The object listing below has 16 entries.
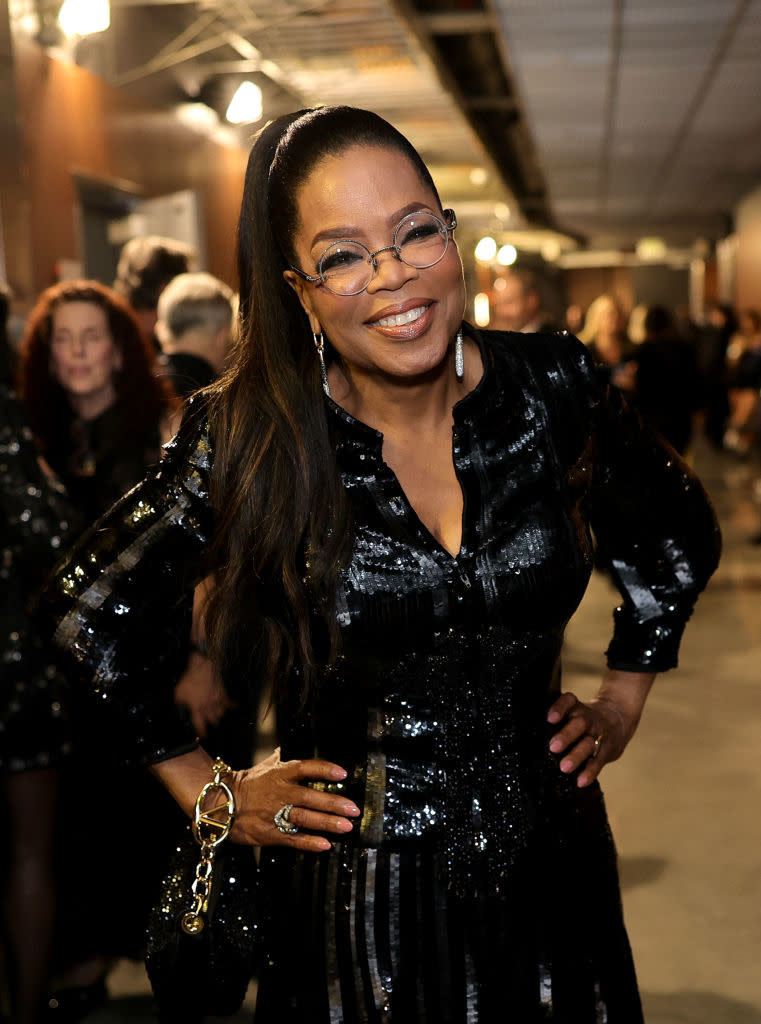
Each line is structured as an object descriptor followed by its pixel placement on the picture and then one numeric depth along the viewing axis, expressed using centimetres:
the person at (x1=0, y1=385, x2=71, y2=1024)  259
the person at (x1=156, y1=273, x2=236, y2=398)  371
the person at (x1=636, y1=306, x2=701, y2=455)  746
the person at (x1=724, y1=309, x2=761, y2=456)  979
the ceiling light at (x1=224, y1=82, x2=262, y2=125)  831
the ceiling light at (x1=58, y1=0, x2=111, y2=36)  576
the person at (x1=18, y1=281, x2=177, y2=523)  318
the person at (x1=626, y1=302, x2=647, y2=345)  802
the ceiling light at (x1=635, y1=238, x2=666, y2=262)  2636
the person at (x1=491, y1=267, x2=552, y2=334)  593
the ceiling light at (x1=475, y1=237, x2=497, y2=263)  1705
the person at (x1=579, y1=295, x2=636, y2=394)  892
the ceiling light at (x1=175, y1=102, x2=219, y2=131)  885
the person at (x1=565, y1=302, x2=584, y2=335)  1550
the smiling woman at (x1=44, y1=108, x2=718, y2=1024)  135
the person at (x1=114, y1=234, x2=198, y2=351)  436
